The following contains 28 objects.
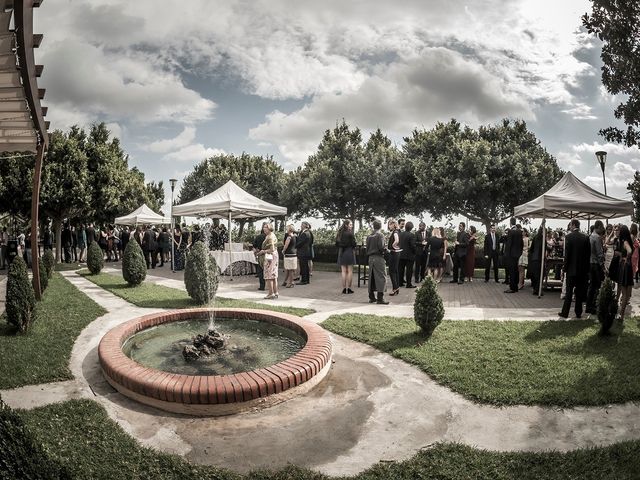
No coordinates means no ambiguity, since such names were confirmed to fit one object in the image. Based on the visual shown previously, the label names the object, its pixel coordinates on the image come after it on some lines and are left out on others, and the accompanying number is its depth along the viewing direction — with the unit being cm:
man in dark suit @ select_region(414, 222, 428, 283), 1385
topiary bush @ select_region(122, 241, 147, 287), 1198
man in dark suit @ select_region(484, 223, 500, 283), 1421
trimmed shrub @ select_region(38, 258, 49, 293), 1068
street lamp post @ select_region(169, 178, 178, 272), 1759
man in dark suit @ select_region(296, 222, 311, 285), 1345
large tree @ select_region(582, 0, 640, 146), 902
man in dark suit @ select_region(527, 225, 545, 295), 1164
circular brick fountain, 408
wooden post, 943
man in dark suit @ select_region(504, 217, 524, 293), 1184
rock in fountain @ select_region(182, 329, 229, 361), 537
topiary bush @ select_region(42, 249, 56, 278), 1305
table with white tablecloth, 1510
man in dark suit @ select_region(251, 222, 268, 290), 1245
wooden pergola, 422
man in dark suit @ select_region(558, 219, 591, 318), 800
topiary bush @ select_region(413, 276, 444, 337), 648
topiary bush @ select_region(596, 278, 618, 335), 655
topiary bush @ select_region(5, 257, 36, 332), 651
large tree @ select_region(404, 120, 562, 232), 2361
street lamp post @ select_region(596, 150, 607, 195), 1633
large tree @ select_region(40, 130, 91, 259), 2075
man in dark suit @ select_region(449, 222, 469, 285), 1366
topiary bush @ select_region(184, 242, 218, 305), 934
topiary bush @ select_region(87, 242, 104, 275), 1506
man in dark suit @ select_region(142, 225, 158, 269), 1898
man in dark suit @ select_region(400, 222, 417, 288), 1259
